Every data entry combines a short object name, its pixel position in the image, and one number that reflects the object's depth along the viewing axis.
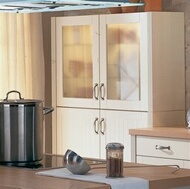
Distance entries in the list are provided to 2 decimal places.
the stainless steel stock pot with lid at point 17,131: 3.68
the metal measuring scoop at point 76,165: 3.23
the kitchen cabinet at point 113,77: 5.93
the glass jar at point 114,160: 3.14
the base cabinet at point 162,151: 5.35
